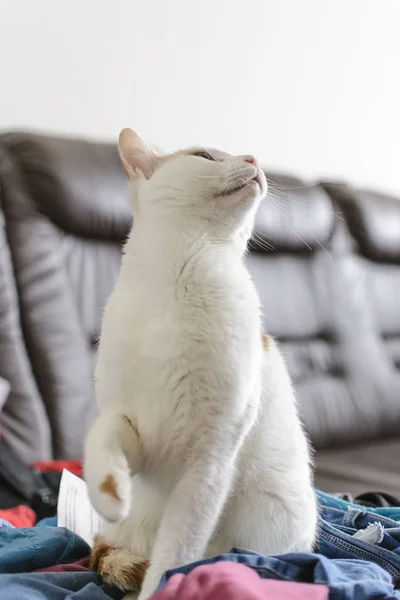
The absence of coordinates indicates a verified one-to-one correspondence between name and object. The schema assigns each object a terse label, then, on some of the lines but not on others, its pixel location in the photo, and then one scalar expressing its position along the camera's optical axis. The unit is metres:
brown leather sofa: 1.29
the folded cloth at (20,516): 0.97
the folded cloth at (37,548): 0.75
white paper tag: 0.93
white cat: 0.66
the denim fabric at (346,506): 1.04
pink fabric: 0.51
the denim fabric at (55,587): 0.64
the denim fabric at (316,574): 0.58
